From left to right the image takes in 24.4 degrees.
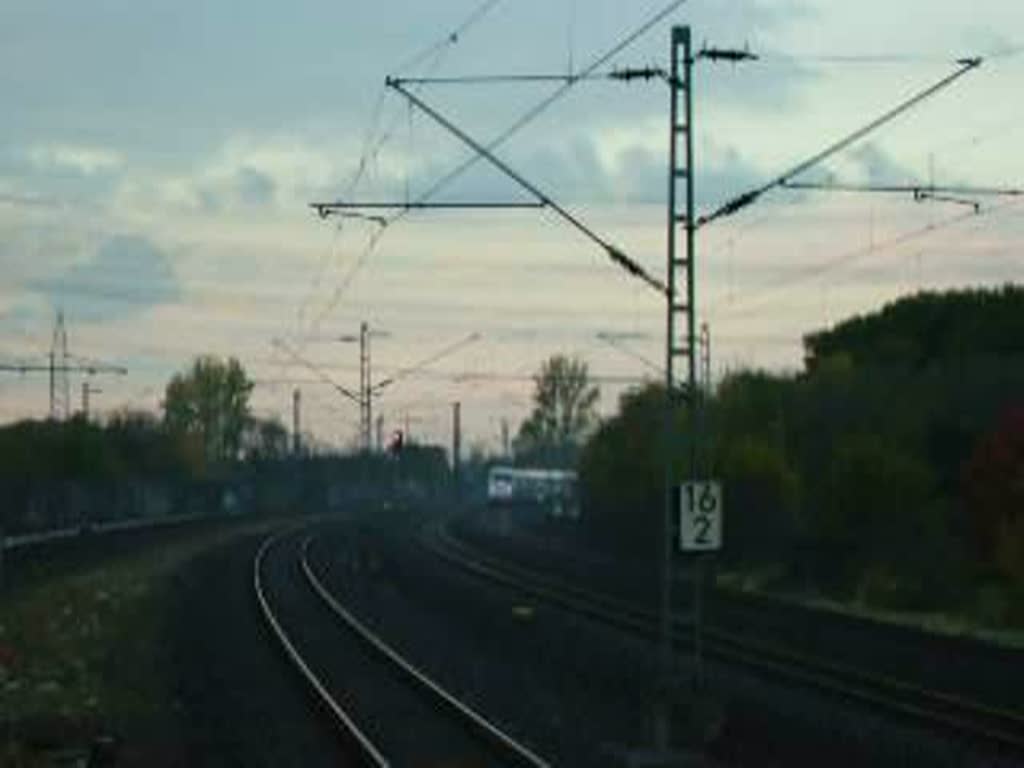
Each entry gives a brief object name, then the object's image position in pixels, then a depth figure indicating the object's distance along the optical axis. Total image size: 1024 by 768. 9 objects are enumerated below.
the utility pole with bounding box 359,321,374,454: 82.38
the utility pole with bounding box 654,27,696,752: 24.91
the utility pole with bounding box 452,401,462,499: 133.89
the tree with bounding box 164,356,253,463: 183.30
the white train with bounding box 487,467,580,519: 155.50
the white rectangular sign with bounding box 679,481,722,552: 24.55
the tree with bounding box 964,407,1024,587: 52.08
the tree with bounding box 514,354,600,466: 197.62
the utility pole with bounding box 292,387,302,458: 151.25
